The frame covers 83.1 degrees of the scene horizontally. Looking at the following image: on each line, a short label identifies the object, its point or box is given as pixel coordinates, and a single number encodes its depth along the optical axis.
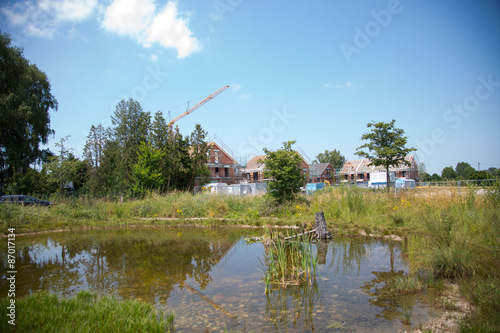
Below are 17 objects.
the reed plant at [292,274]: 5.22
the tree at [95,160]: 26.20
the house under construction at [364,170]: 53.47
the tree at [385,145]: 22.45
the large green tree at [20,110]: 18.41
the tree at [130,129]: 30.55
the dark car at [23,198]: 17.90
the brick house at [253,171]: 52.28
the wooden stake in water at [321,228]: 9.21
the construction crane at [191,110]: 60.47
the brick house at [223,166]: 44.75
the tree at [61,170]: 21.73
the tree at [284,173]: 13.61
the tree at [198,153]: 29.84
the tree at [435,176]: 47.38
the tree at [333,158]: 77.56
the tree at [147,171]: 23.59
